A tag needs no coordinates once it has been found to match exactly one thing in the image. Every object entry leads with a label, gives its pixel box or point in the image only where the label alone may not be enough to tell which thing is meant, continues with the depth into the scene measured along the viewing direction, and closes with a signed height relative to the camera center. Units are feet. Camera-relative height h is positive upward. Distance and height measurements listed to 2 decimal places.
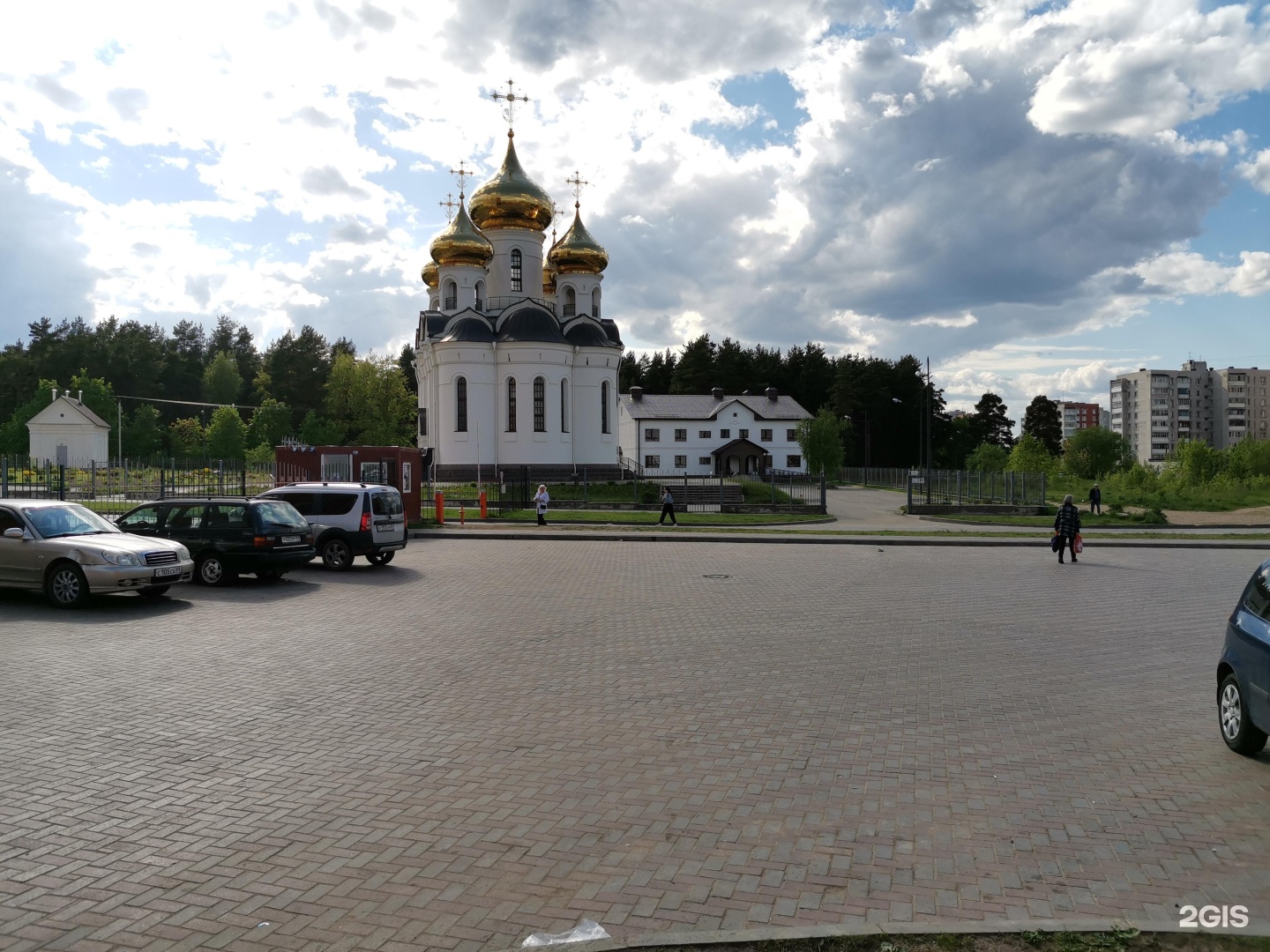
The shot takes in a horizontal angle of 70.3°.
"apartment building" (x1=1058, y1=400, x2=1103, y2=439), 647.15 +43.92
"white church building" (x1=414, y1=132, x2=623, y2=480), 170.71 +25.16
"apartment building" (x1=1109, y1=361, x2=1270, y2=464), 439.63 +33.37
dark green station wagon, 50.19 -3.21
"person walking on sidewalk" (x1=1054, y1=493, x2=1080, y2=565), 69.46 -3.83
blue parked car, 20.59 -4.77
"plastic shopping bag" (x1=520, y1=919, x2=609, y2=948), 13.16 -6.80
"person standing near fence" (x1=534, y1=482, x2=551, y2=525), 100.21 -2.83
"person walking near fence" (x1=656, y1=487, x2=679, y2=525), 102.01 -3.41
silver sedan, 41.14 -3.80
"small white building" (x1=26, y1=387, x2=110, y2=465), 180.75 +8.94
